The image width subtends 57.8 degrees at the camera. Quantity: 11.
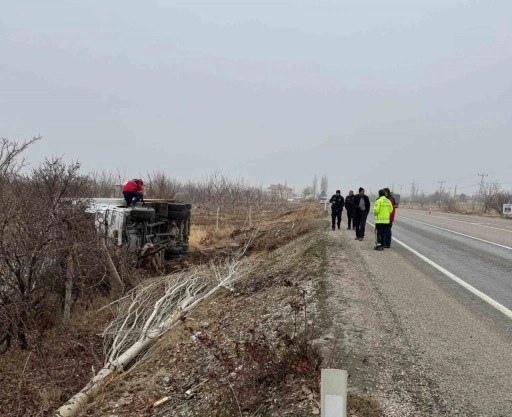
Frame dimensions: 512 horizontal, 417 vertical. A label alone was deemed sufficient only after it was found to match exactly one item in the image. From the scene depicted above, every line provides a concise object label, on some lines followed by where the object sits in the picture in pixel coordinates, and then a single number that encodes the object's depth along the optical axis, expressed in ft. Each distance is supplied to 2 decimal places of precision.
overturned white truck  37.45
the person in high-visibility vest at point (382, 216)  40.16
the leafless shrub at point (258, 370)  13.66
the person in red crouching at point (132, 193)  47.73
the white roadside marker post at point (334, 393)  8.84
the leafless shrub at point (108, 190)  101.40
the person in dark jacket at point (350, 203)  52.06
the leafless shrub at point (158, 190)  90.94
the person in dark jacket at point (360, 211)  45.57
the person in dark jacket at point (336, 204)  55.77
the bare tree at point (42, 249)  24.97
